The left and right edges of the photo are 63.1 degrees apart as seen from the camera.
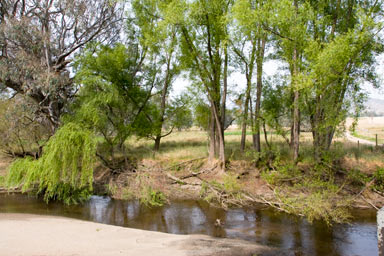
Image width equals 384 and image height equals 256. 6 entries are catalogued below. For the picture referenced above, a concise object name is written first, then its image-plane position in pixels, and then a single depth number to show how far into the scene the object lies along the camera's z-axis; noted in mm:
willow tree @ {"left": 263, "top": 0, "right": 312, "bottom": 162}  14327
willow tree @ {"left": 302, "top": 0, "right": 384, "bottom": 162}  13383
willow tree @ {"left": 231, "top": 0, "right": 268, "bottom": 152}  14555
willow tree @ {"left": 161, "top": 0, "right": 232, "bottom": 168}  16188
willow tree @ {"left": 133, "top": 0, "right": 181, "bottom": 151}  17797
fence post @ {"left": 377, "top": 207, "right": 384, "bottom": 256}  3408
